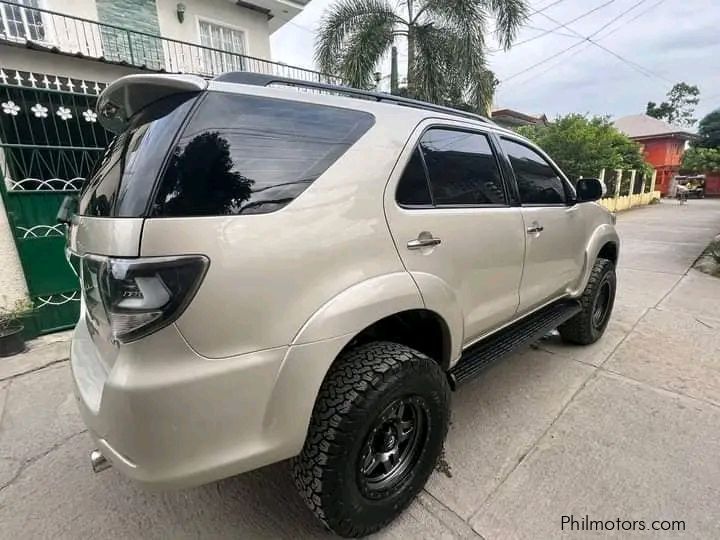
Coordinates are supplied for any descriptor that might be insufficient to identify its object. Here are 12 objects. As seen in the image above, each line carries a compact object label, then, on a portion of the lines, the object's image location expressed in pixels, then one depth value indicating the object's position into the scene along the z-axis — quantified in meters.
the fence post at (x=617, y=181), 14.66
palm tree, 8.52
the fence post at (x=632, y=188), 16.58
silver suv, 1.13
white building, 3.79
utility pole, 9.18
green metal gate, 3.74
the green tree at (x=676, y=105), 47.41
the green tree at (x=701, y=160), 24.58
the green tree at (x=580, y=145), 13.00
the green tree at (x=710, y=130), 30.50
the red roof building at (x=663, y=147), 28.84
